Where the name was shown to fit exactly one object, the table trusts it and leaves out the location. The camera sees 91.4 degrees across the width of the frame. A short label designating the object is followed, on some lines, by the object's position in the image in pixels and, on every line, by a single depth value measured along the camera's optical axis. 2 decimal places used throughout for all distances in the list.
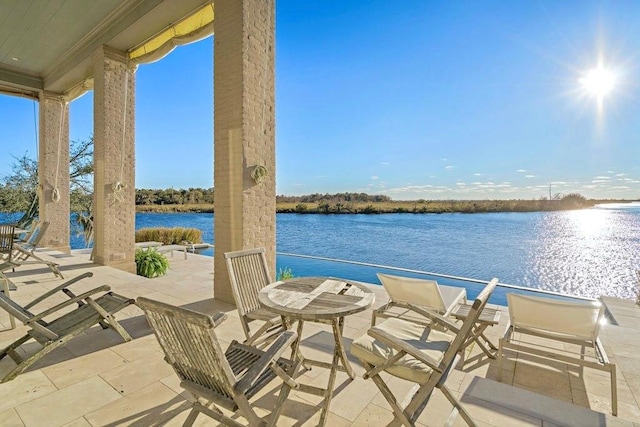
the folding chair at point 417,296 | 2.62
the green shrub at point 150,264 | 6.25
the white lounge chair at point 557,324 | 2.11
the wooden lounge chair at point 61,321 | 2.19
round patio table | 1.75
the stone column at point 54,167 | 8.09
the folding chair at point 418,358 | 1.45
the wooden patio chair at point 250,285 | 2.32
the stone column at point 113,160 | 5.92
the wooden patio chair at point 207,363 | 1.25
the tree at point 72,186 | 11.81
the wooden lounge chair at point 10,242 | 5.01
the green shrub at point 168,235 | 11.50
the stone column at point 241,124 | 3.65
